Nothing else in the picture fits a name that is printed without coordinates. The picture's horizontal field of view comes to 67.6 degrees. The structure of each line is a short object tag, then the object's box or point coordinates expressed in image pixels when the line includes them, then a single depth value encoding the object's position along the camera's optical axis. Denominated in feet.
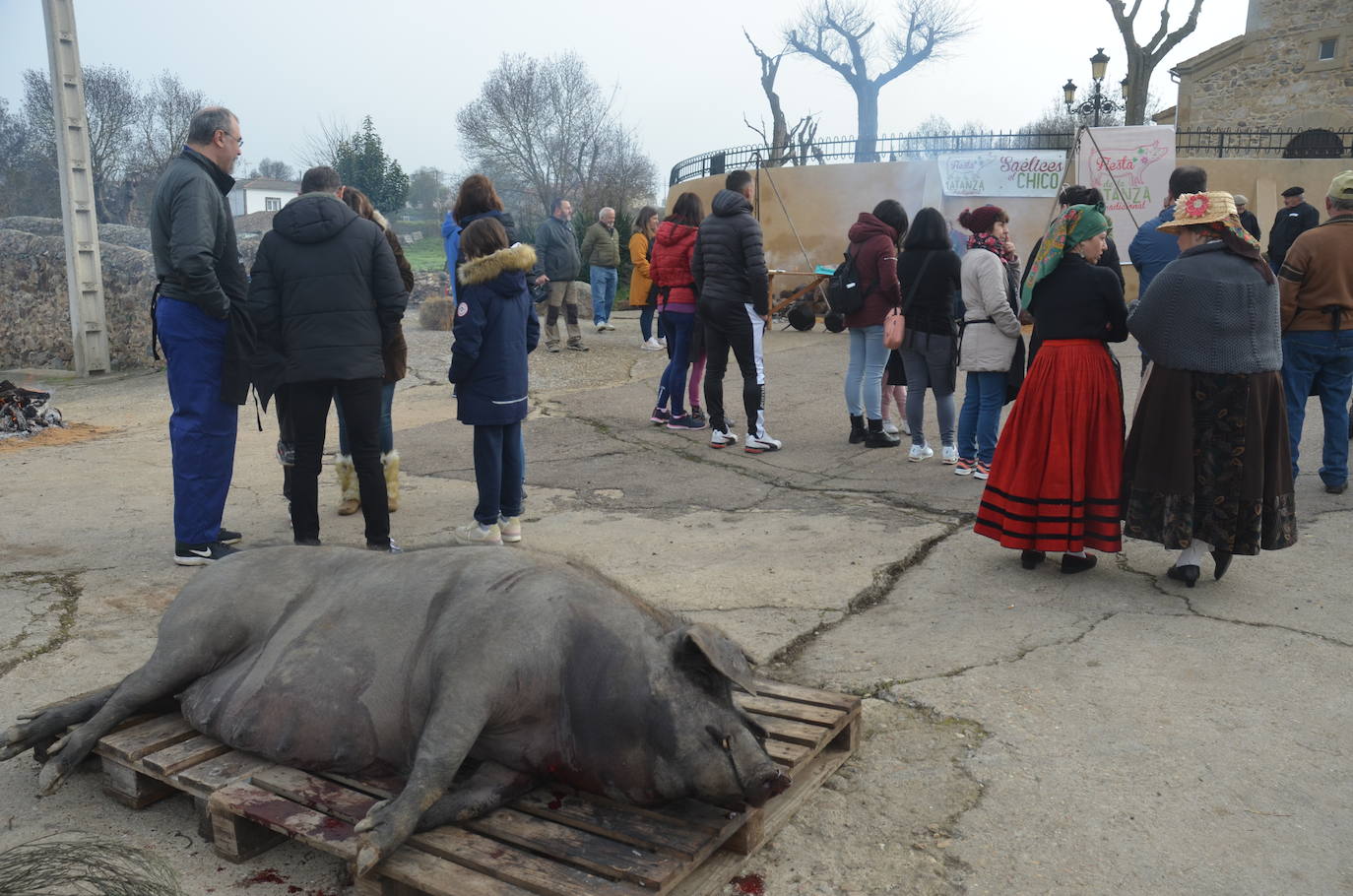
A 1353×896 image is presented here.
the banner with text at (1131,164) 51.85
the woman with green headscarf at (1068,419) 15.80
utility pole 38.58
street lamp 67.73
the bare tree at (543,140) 132.36
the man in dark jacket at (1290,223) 27.91
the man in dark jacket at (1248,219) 23.52
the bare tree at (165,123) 131.75
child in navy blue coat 16.89
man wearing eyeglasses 16.08
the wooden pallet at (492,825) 7.73
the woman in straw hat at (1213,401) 14.79
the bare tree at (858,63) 132.87
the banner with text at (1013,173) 53.47
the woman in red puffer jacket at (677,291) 27.89
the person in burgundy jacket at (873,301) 25.17
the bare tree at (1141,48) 87.25
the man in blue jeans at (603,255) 44.88
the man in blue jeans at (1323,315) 19.72
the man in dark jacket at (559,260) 42.34
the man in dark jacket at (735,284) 24.77
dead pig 8.29
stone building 89.81
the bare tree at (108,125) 124.08
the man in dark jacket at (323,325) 16.16
